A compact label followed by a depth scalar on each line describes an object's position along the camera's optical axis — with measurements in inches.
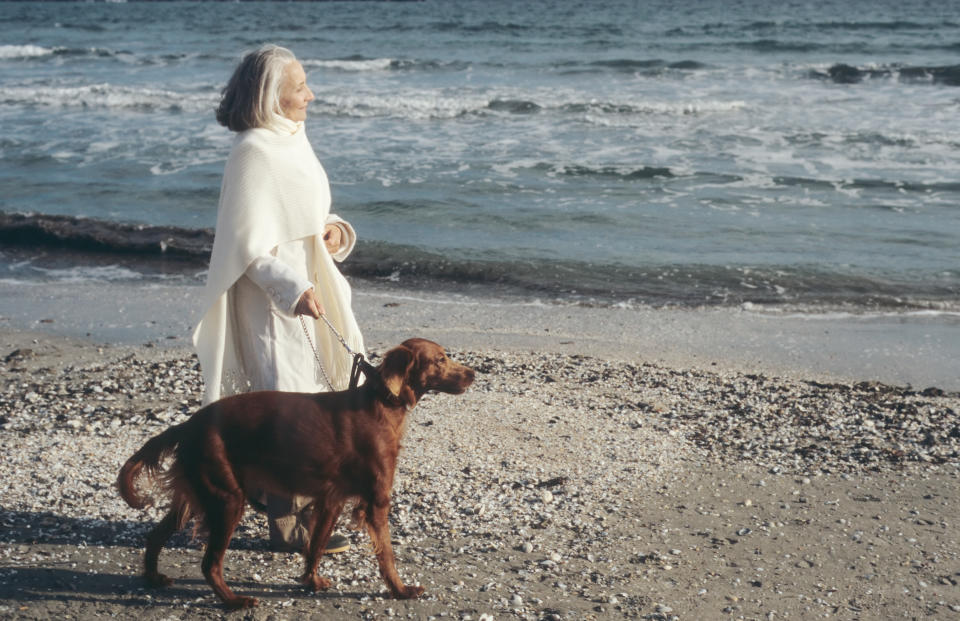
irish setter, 143.8
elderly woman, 152.7
